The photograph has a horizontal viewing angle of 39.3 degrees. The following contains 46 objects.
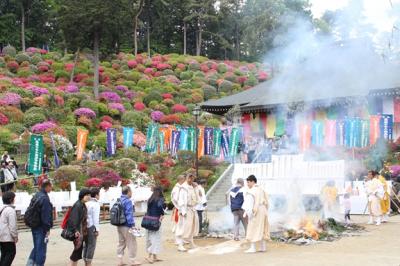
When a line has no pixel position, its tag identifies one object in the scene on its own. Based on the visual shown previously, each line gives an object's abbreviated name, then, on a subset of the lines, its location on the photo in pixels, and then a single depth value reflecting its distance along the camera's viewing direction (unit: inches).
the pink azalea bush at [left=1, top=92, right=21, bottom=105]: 1397.6
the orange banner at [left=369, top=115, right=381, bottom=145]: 948.6
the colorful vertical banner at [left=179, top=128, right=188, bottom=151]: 1087.6
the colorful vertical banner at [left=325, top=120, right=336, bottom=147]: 959.0
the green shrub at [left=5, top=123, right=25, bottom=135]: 1243.2
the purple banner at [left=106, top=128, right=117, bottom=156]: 1080.8
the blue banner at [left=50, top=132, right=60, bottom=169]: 1014.4
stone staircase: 908.0
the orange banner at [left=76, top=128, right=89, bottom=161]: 1010.1
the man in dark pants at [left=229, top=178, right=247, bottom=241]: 530.6
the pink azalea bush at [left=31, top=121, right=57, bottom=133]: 1224.3
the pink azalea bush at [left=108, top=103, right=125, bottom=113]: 1574.8
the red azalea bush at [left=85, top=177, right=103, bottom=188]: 896.9
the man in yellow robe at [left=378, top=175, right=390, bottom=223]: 652.1
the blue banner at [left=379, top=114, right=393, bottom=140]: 956.6
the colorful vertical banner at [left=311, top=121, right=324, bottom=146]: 965.2
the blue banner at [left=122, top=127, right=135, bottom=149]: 1125.7
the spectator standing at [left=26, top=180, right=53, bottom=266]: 355.3
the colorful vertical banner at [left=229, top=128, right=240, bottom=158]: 1042.7
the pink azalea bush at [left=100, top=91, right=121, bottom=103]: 1662.2
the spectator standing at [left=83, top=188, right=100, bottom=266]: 376.8
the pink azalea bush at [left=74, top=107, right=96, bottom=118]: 1449.3
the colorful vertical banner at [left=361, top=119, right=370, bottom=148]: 944.9
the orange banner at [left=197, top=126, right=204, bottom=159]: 1072.2
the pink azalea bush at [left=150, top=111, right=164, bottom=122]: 1590.8
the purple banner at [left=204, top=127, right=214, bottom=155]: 1063.0
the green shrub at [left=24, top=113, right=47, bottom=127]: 1301.7
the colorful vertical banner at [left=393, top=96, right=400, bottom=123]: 1032.8
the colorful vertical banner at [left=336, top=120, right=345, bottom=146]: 952.3
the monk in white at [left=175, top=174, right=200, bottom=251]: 485.7
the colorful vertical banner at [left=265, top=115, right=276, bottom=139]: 1178.0
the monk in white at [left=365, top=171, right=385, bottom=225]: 643.5
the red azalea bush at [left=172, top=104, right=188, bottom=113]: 1688.0
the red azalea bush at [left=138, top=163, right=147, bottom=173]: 1033.5
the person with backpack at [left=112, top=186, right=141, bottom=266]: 403.2
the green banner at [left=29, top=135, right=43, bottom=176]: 834.8
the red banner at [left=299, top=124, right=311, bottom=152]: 960.3
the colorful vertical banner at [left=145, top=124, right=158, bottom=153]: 1114.8
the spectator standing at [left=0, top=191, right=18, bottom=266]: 348.5
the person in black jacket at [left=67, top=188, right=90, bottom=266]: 358.3
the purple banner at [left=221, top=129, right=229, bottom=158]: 1065.5
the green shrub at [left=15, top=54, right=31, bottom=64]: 2000.2
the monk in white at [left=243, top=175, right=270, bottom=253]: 465.1
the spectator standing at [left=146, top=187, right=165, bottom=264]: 426.6
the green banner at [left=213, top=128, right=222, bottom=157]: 1057.5
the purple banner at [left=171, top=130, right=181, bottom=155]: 1086.1
